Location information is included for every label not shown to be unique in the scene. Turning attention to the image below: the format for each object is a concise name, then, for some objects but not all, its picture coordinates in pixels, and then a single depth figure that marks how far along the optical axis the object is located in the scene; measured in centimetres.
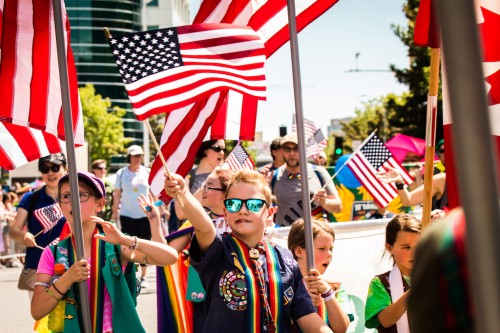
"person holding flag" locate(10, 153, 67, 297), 745
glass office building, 10744
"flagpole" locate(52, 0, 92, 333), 441
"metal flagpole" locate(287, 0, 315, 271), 450
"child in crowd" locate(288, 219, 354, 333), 443
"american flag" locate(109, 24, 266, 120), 491
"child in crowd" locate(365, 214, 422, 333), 465
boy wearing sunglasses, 411
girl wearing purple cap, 454
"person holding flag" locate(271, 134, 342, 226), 874
